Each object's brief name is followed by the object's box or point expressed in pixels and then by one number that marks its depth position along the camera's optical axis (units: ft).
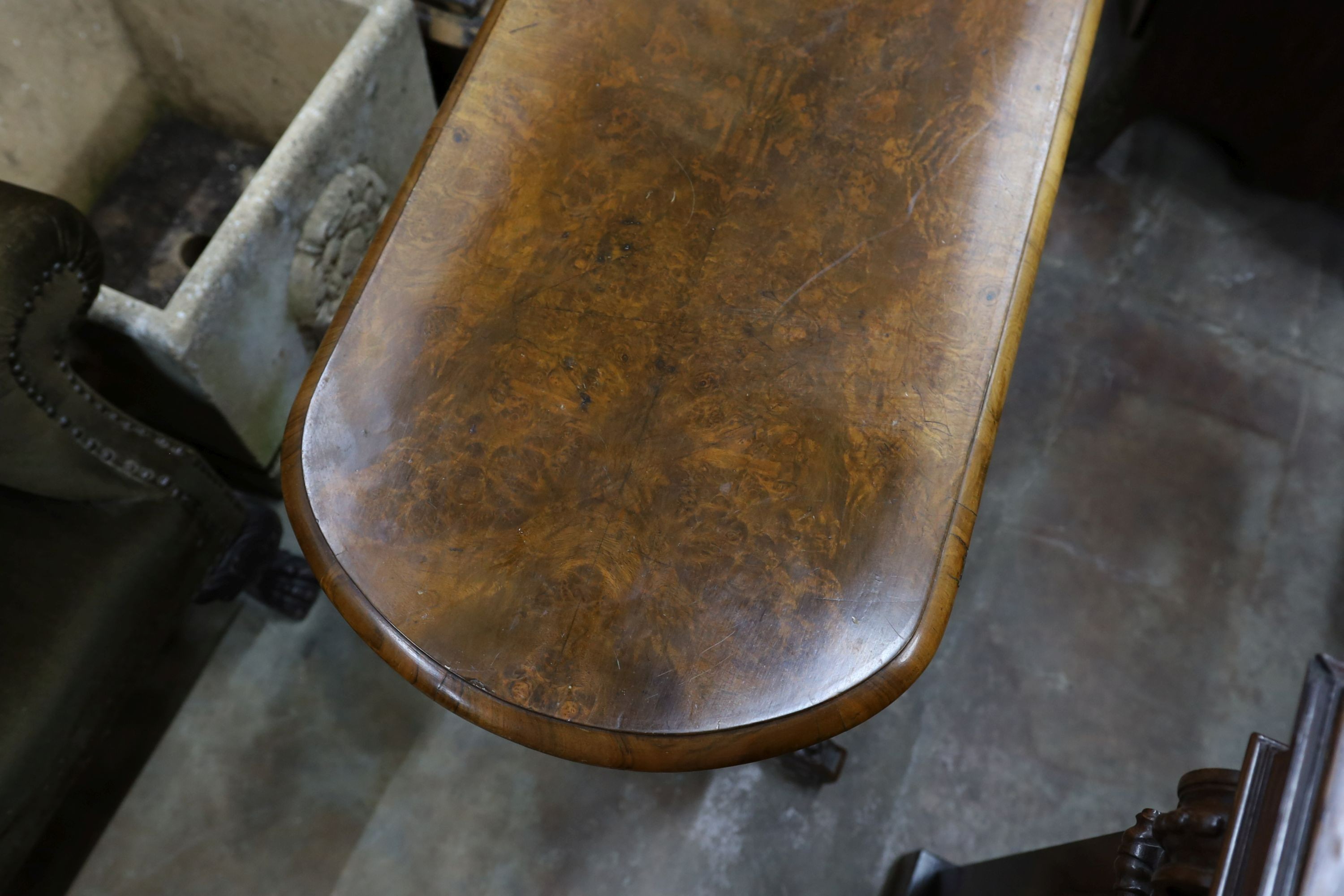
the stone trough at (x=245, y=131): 4.40
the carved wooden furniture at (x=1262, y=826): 2.15
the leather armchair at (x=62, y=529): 3.74
